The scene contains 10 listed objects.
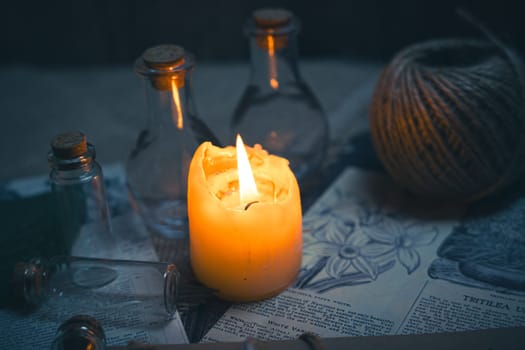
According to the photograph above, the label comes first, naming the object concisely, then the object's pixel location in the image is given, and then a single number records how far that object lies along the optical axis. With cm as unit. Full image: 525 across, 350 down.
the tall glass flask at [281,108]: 75
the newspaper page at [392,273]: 58
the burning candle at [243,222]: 57
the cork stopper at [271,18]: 72
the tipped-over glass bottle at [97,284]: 60
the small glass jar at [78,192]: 62
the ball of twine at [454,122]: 66
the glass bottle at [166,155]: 68
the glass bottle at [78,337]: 53
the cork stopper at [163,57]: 63
